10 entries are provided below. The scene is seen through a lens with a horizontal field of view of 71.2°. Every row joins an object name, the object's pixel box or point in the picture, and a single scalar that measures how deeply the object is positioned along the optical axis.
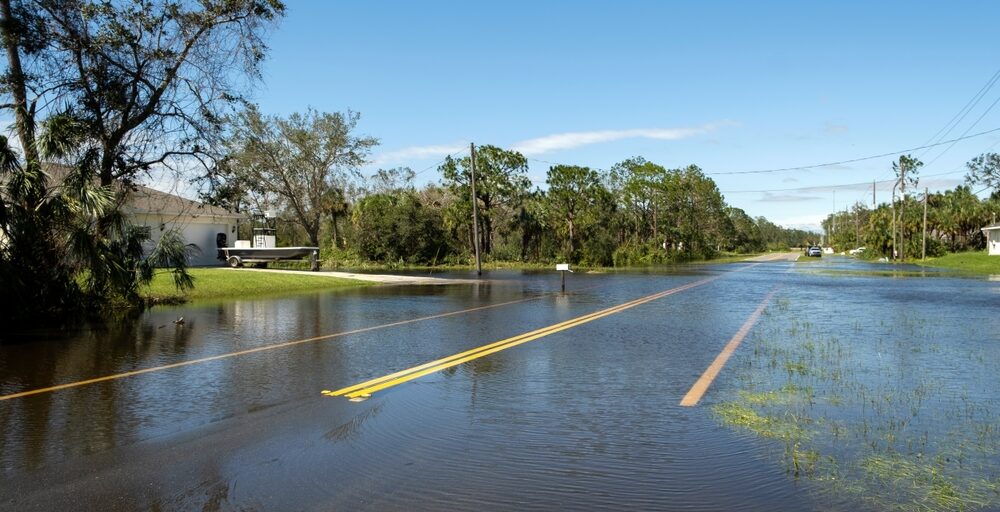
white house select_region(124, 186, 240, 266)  40.91
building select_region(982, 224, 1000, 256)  70.75
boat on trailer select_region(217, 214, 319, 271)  44.47
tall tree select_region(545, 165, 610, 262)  63.97
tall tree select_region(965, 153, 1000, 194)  98.38
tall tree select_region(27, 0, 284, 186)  16.77
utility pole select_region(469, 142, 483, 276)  44.22
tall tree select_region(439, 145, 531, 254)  60.03
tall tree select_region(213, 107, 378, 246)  61.81
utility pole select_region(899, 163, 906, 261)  69.81
